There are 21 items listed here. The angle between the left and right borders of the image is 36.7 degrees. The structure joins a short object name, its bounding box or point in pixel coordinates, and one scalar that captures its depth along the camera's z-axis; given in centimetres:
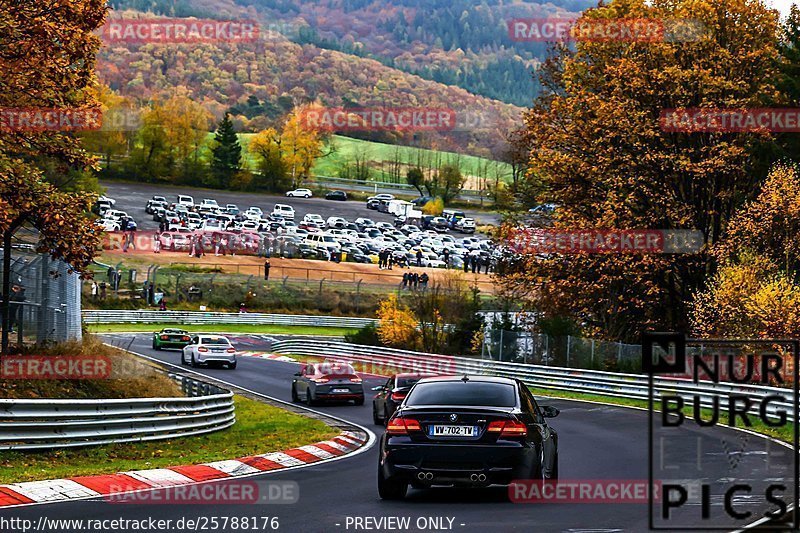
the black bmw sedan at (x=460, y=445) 1313
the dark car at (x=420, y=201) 15340
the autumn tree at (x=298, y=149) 16188
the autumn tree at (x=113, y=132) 13088
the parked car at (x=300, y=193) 14725
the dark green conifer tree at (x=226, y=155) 14775
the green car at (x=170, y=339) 5847
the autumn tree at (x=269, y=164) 15175
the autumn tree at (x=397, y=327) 5559
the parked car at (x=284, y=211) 12412
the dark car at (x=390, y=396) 2709
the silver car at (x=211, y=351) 4847
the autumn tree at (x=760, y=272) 3753
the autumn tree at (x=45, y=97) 2180
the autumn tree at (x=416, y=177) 16838
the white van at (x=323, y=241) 10112
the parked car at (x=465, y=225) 13262
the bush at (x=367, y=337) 5765
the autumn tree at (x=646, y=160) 4416
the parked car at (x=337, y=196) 15088
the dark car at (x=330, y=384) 3419
